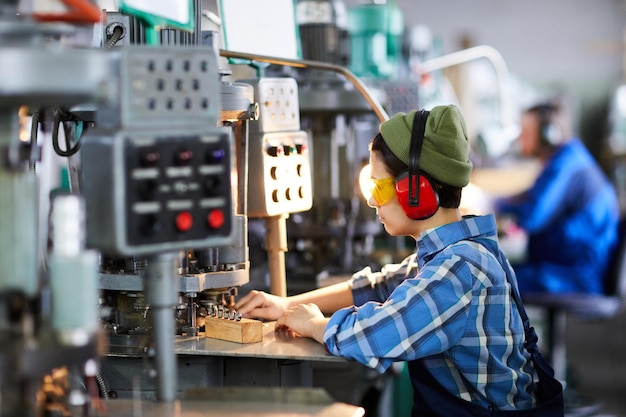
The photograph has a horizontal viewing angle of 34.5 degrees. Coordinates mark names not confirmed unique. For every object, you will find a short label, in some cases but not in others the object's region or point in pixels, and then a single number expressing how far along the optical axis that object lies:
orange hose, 1.48
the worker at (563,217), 4.84
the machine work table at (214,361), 2.10
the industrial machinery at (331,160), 3.51
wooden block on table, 2.15
